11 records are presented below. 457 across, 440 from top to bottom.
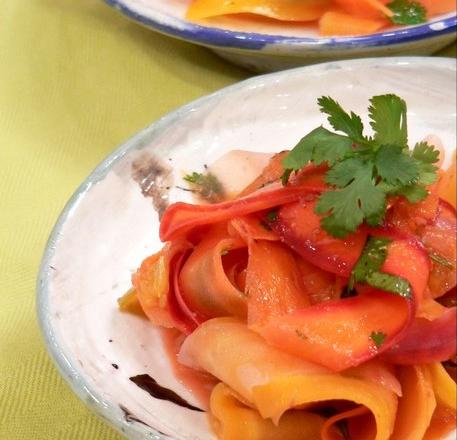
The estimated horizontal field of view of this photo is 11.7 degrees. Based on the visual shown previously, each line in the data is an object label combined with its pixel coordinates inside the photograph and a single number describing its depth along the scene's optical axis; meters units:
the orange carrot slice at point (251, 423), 0.67
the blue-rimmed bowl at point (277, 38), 0.81
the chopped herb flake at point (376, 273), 0.66
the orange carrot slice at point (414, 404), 0.66
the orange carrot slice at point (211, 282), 0.69
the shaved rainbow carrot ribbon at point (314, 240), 0.68
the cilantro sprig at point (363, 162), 0.68
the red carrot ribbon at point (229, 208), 0.70
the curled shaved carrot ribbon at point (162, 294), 0.70
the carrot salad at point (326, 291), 0.66
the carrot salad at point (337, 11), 0.83
